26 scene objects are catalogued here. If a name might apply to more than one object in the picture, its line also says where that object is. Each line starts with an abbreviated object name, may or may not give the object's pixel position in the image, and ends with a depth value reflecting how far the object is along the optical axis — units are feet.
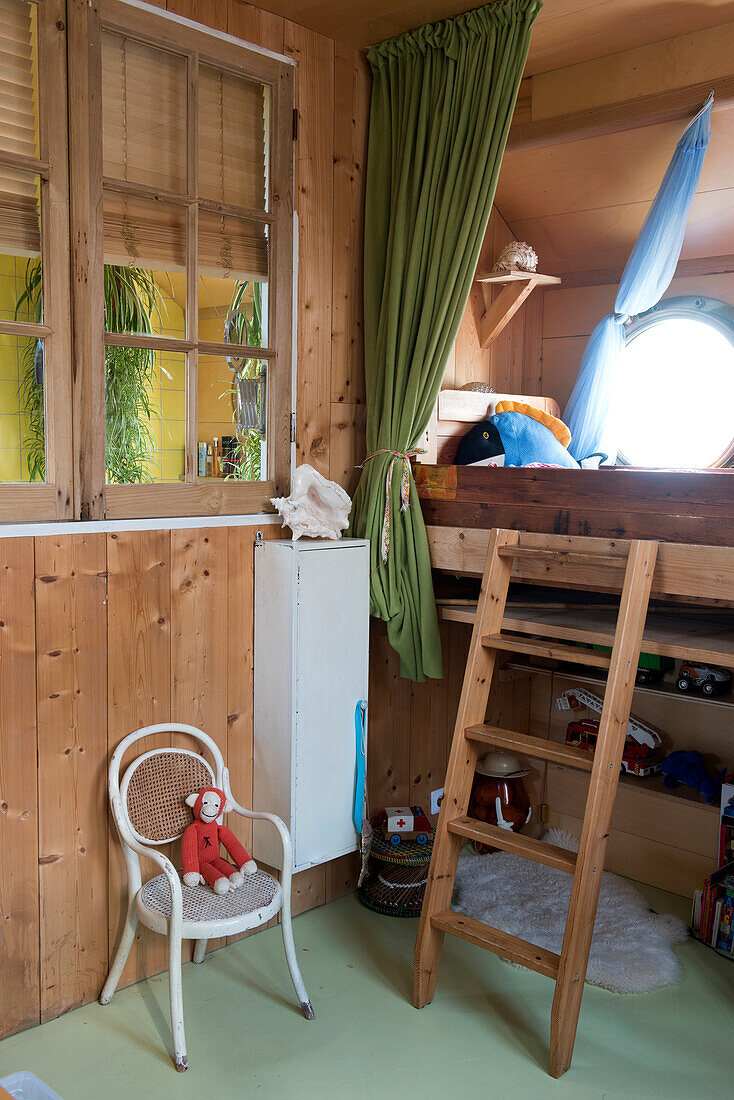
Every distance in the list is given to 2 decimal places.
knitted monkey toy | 7.61
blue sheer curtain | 9.09
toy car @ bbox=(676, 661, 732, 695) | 9.43
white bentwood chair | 6.94
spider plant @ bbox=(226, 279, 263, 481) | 8.52
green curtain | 8.43
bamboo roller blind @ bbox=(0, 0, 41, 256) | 6.90
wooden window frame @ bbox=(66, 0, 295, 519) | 7.27
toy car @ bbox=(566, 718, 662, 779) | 10.47
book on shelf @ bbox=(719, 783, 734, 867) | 9.16
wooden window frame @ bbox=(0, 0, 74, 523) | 7.04
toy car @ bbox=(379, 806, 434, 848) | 9.68
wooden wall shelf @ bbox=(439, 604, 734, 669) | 7.15
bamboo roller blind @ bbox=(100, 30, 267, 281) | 7.57
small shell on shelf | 10.83
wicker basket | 9.33
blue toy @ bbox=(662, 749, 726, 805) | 9.86
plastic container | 4.88
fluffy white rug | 8.36
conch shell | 8.52
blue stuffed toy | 10.39
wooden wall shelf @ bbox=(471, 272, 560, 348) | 10.95
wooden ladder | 6.94
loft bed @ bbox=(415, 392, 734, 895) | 7.29
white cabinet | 8.34
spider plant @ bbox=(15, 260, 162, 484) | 7.65
